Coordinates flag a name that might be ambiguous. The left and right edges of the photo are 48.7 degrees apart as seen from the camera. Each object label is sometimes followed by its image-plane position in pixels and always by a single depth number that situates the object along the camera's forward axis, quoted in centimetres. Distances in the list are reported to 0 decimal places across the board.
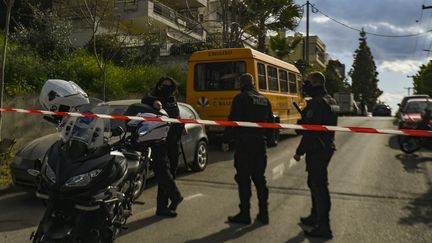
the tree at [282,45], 3084
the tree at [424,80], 3800
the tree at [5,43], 876
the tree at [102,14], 1241
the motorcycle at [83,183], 347
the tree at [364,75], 8808
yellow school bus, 1230
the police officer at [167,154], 584
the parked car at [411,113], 1297
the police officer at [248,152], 572
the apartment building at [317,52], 6994
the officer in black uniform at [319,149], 536
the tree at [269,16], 2052
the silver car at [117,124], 650
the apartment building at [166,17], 2449
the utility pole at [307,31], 3782
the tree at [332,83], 5547
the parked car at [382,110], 4766
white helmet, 387
